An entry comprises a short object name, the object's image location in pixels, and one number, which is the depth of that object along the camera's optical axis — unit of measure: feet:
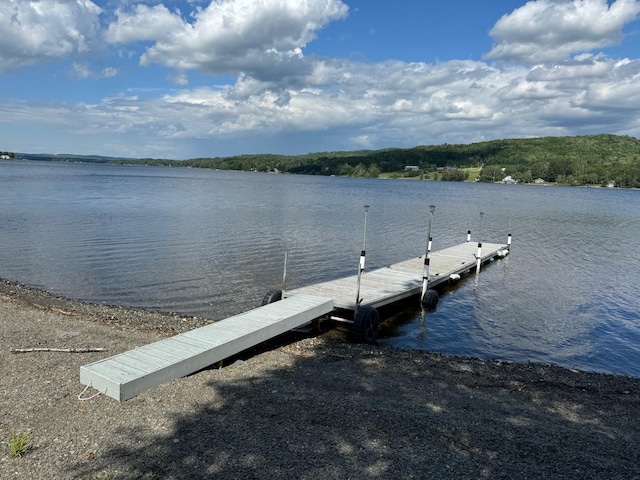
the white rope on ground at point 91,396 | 23.59
